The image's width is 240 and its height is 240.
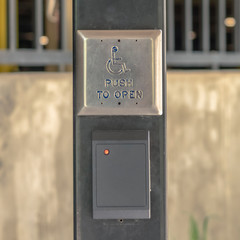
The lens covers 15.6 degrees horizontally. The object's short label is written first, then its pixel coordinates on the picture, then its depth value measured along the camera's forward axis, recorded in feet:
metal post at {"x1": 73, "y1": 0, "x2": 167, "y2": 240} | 8.42
